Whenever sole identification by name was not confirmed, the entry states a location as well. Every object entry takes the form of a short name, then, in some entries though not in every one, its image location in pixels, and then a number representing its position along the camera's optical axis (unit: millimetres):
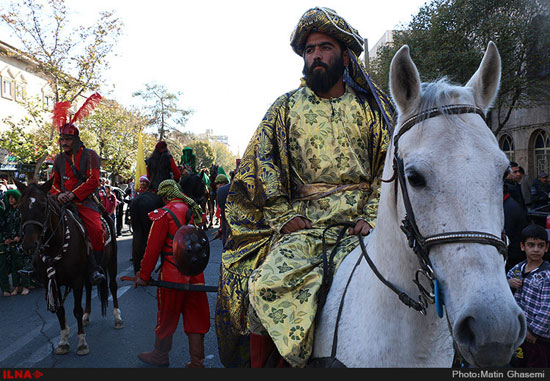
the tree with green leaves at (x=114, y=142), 29272
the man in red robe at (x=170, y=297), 4785
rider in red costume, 6328
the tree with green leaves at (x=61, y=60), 17719
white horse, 1380
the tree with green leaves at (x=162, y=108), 55031
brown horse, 5398
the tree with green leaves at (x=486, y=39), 16703
